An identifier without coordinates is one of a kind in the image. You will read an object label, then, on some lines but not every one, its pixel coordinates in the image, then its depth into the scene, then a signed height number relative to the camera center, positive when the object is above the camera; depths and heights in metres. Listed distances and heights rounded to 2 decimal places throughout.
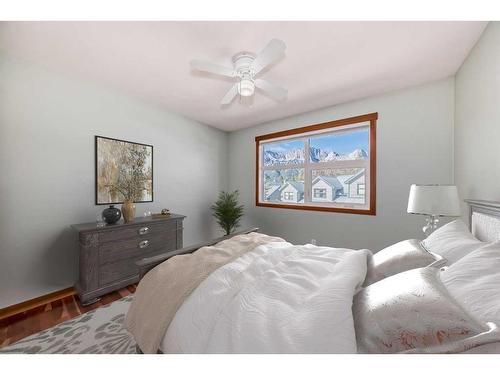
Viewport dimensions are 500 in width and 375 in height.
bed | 0.66 -0.51
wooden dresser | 2.08 -0.74
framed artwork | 2.51 +0.20
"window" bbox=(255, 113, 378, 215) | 2.85 +0.31
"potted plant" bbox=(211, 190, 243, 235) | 3.68 -0.50
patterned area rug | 1.49 -1.20
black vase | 2.30 -0.33
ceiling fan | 1.45 +0.95
